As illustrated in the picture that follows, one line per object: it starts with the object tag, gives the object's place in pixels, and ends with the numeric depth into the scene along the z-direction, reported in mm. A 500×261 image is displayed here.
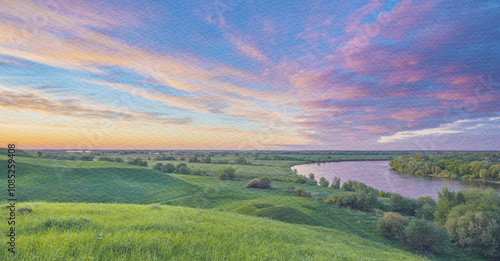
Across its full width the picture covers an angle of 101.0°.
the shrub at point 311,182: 95125
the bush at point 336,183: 96650
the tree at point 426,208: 54775
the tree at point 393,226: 38750
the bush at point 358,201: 59156
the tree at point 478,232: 34122
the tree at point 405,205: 60062
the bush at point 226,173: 91831
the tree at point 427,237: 34188
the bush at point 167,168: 100206
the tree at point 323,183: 96800
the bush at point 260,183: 76744
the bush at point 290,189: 72738
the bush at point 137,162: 98625
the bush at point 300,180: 95562
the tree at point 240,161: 167125
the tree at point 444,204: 46750
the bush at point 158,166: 98138
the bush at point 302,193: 68569
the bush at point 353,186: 81188
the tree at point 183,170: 99250
